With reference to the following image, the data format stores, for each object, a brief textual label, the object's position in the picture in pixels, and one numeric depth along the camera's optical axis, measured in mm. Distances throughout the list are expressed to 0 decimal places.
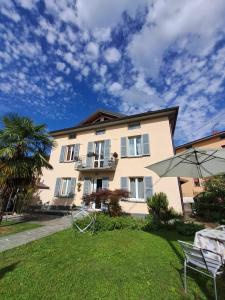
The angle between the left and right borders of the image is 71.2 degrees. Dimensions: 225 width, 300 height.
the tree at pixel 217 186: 11672
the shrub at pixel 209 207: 10878
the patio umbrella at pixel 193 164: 4781
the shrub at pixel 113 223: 7316
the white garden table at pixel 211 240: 3121
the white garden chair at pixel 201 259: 2613
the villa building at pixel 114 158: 11648
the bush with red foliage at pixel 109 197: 9375
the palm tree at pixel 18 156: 7086
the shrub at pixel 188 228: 6859
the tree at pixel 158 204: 9638
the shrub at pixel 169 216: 9112
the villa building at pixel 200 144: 21703
